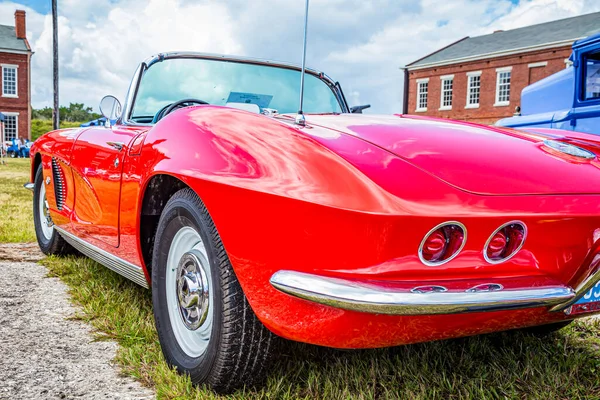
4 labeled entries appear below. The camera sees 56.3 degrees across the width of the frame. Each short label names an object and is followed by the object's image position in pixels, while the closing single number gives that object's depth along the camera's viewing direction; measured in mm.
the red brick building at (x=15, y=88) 35625
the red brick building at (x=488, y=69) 26031
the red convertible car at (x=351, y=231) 1419
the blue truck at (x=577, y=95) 5660
